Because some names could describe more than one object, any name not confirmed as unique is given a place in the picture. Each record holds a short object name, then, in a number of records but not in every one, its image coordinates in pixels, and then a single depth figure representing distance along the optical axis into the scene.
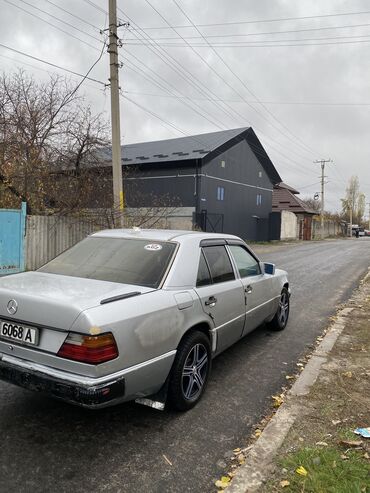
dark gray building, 26.72
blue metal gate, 10.55
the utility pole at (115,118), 12.62
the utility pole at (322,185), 55.61
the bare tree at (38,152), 12.62
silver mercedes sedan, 2.75
